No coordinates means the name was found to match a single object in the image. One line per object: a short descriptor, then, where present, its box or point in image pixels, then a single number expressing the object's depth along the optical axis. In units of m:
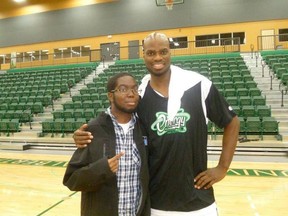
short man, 1.41
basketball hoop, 14.82
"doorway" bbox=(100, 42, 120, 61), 19.23
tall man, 1.46
